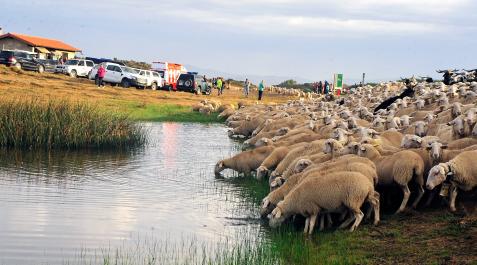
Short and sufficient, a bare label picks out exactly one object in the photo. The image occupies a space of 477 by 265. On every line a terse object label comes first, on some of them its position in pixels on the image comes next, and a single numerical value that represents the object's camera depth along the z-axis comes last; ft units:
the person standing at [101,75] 167.37
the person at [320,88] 257.42
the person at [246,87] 220.43
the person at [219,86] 214.75
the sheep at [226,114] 135.13
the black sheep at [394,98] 90.21
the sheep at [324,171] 39.47
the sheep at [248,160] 59.88
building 267.59
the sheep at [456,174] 37.09
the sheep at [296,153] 50.16
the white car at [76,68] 189.88
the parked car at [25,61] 178.81
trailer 201.05
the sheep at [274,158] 55.23
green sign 208.13
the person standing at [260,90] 202.16
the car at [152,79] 185.16
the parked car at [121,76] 177.06
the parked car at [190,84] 200.13
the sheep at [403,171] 39.14
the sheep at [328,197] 37.14
